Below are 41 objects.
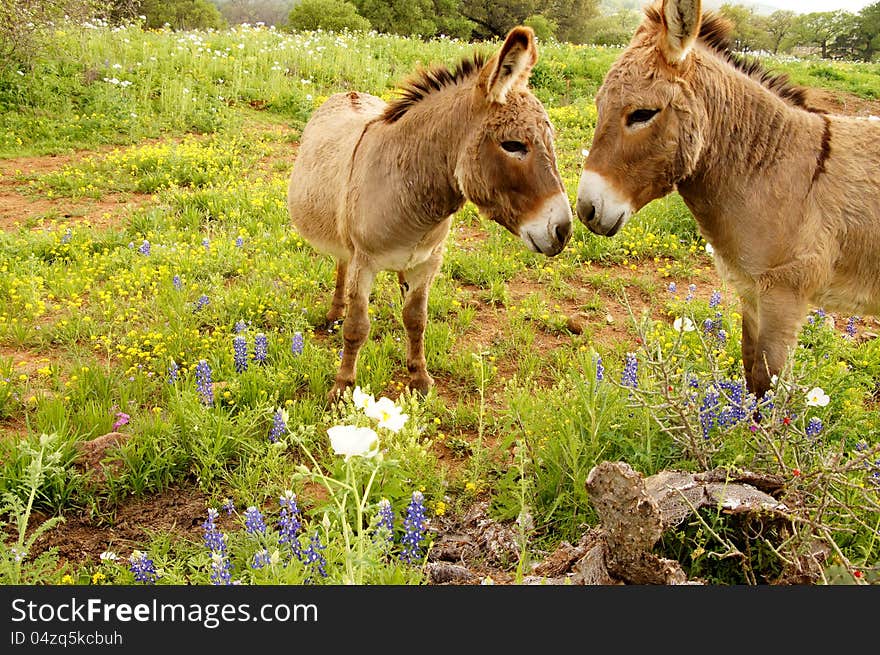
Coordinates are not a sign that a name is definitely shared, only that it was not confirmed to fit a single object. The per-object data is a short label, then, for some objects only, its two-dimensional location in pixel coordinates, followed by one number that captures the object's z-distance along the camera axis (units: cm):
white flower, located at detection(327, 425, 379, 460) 139
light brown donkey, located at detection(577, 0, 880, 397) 271
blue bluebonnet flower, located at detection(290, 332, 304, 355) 398
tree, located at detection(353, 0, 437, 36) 3791
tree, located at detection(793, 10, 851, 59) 4634
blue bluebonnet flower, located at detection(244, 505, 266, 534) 213
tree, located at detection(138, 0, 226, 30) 3794
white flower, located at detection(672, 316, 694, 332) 228
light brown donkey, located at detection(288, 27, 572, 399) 297
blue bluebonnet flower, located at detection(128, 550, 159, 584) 218
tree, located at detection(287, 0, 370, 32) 3600
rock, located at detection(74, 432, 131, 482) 296
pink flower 321
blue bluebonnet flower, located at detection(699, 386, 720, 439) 257
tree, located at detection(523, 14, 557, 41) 3525
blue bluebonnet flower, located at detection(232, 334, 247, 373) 368
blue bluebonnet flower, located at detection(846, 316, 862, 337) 412
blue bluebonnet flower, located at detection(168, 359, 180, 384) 358
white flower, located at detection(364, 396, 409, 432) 159
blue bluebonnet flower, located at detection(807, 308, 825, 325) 309
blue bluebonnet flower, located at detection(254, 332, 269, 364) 382
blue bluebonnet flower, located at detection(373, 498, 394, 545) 169
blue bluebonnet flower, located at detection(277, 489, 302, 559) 211
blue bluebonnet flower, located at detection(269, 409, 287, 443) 289
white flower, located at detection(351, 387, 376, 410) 166
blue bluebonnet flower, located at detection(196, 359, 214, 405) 329
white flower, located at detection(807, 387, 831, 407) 226
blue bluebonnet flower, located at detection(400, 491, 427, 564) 213
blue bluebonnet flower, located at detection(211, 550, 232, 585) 182
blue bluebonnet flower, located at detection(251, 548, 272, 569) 200
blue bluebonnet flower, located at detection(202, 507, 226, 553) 210
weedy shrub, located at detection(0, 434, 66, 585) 197
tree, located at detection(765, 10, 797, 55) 5578
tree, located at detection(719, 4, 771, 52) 3419
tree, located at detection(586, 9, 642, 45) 4693
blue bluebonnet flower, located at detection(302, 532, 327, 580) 196
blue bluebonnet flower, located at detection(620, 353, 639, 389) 293
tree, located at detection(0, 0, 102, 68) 848
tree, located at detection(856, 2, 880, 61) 4231
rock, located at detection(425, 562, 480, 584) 226
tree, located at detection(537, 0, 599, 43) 4697
